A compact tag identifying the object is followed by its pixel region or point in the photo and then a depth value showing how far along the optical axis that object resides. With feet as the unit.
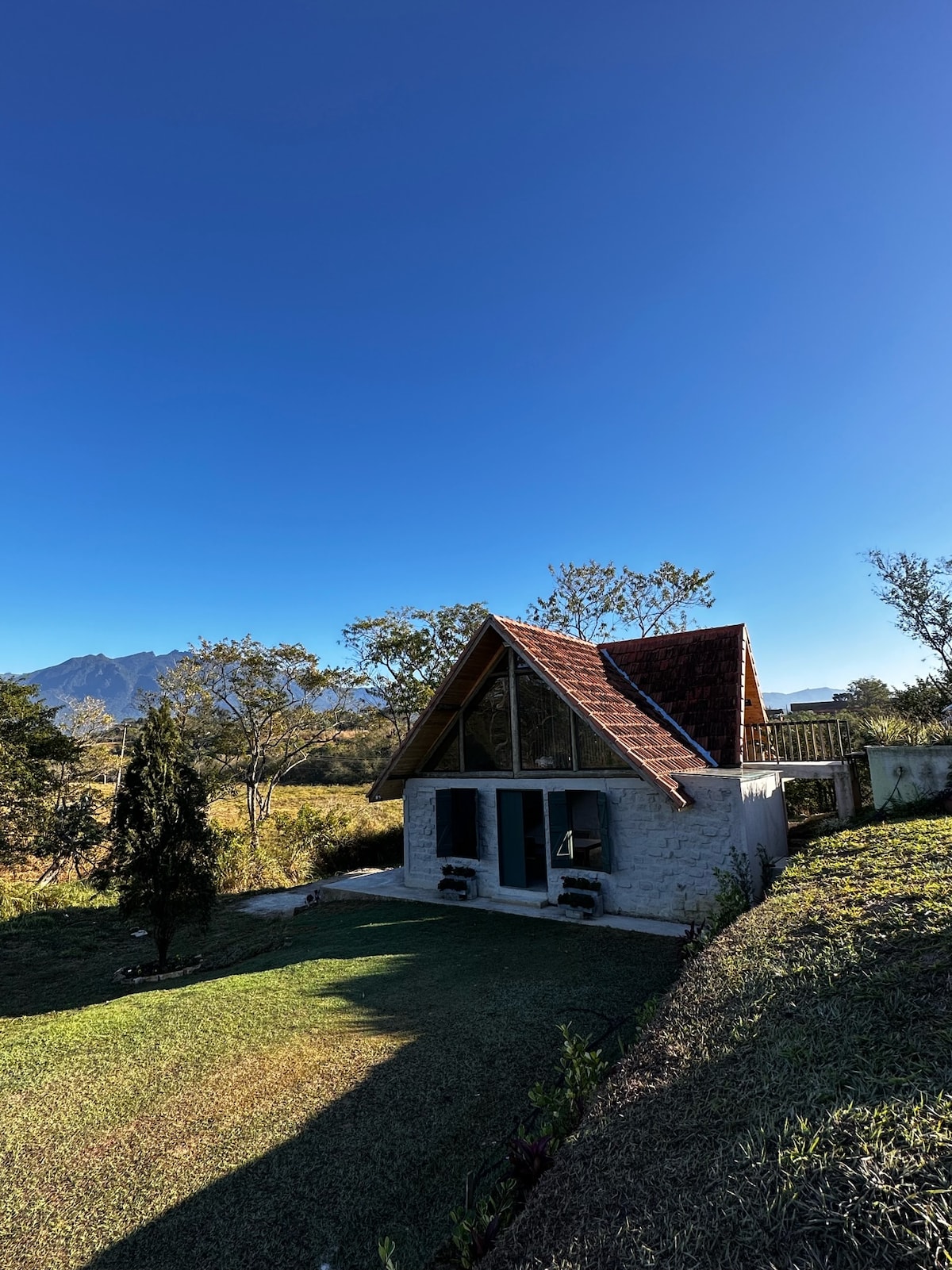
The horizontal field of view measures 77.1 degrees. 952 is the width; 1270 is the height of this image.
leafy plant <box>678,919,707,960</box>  19.88
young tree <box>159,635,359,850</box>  74.64
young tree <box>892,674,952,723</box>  53.01
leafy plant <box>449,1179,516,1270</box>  9.23
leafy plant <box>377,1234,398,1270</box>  7.92
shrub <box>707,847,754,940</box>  22.63
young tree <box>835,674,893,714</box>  126.62
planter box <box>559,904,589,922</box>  32.71
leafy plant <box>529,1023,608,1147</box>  11.55
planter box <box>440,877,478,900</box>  38.27
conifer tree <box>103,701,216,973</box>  29.50
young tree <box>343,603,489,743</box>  85.46
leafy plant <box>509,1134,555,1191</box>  10.21
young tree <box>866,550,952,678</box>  63.26
